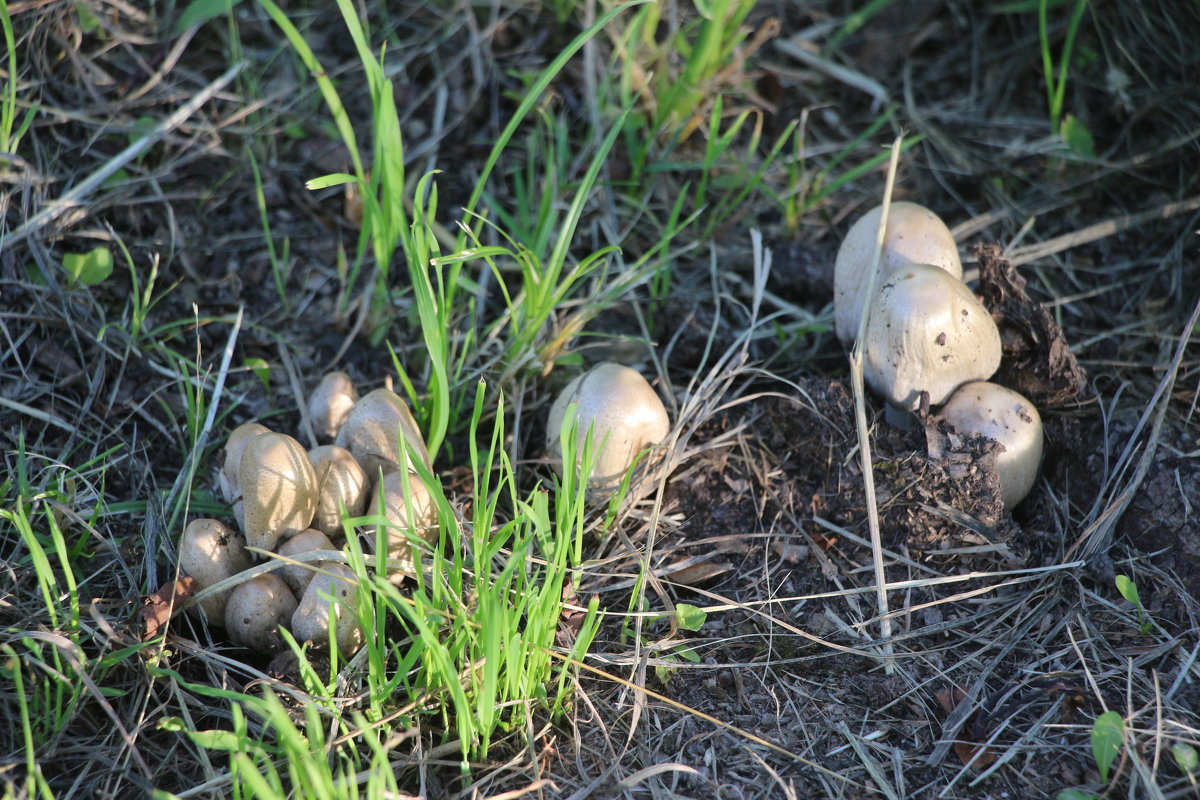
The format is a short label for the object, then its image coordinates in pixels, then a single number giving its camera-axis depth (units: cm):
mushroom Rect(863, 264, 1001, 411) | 209
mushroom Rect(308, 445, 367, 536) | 202
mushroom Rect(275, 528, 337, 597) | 194
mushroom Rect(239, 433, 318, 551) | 191
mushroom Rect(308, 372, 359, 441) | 231
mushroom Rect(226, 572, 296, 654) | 190
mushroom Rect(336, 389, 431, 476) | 213
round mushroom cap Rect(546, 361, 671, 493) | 221
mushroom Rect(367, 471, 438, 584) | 199
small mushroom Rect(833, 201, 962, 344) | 231
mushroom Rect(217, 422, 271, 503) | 206
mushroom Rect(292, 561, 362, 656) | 186
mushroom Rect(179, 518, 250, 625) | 193
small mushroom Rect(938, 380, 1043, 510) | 214
